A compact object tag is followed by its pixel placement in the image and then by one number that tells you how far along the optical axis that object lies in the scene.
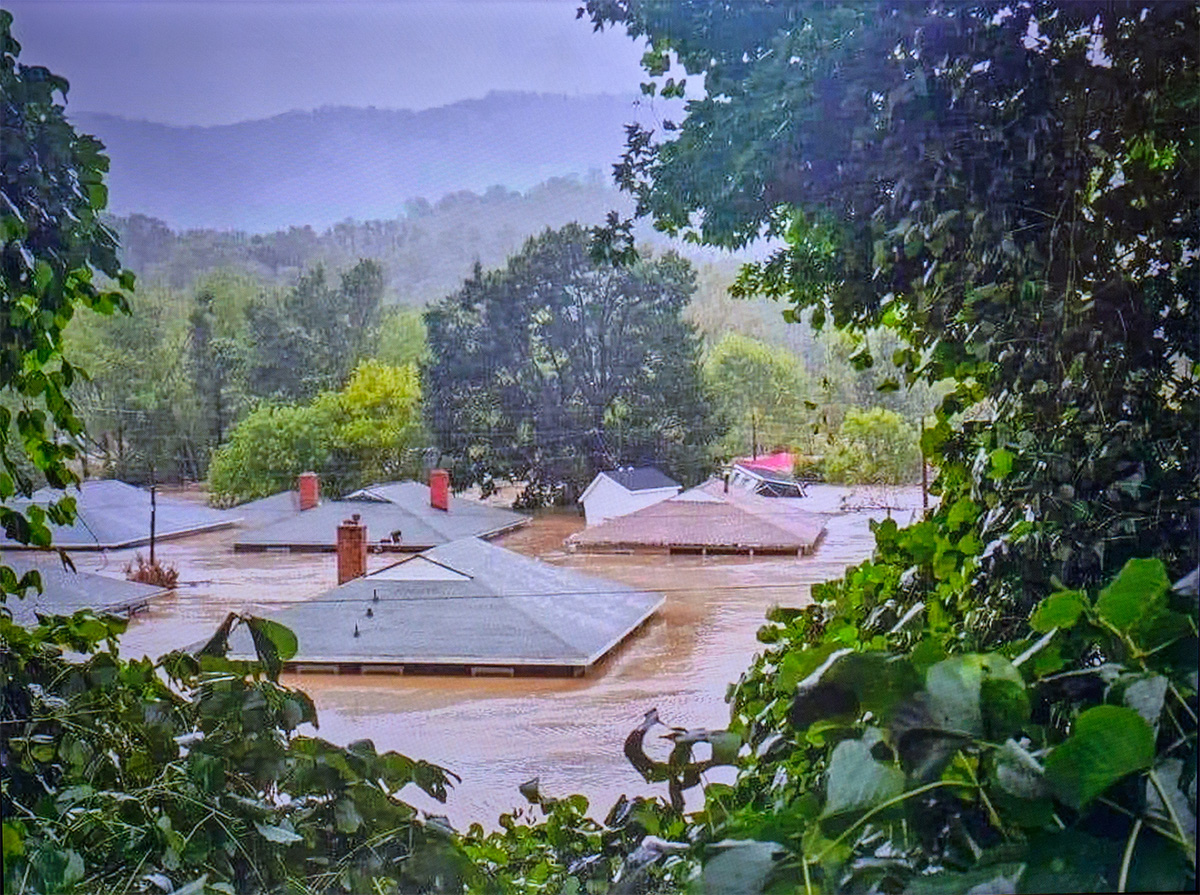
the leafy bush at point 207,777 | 1.42
